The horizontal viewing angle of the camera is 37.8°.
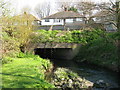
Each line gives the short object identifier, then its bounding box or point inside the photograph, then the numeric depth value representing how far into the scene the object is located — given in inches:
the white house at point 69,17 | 1794.5
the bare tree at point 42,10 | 3248.0
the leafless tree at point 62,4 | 2332.7
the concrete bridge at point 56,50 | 1183.8
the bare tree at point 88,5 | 858.0
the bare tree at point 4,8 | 570.6
